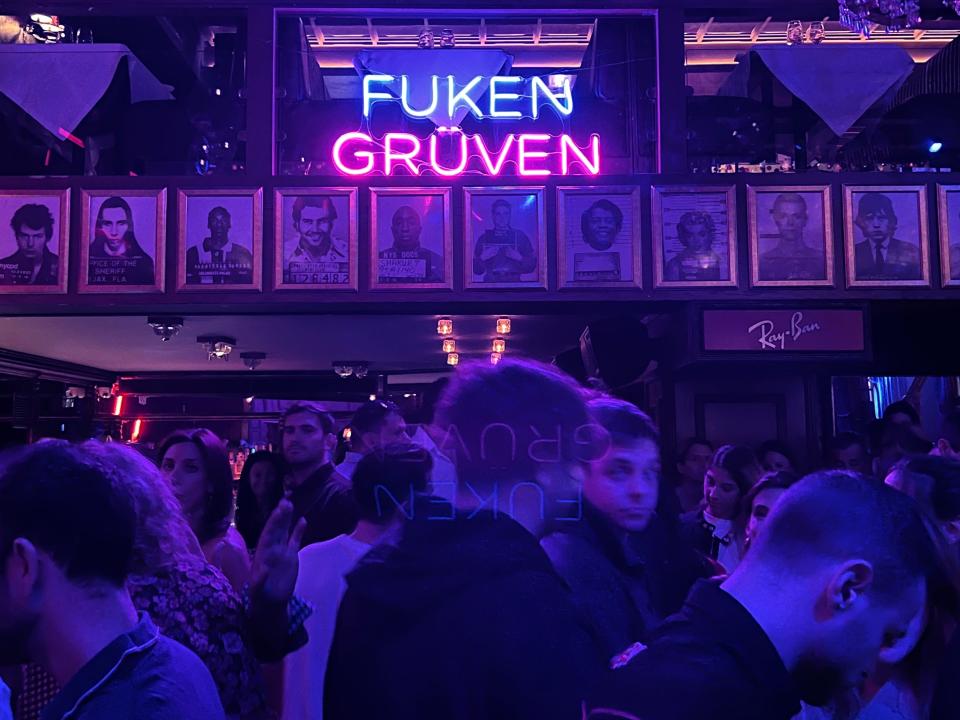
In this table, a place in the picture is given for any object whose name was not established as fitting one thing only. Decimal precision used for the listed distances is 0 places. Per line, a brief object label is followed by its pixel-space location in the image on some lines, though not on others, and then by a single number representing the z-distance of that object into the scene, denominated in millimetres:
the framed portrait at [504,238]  6625
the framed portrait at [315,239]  6578
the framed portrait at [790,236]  6586
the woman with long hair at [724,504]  4172
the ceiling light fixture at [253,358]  10734
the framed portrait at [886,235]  6637
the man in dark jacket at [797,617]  1093
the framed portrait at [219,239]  6543
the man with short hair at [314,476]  3652
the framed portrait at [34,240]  6504
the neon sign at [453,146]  7445
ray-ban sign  6453
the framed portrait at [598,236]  6598
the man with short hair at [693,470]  6031
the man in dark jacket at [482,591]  1453
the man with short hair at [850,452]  5832
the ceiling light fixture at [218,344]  9258
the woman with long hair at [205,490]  3182
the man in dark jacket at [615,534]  2000
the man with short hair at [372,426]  4027
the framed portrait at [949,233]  6652
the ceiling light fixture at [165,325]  7312
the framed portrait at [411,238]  6602
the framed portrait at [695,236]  6566
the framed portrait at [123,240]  6523
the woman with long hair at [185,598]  1987
